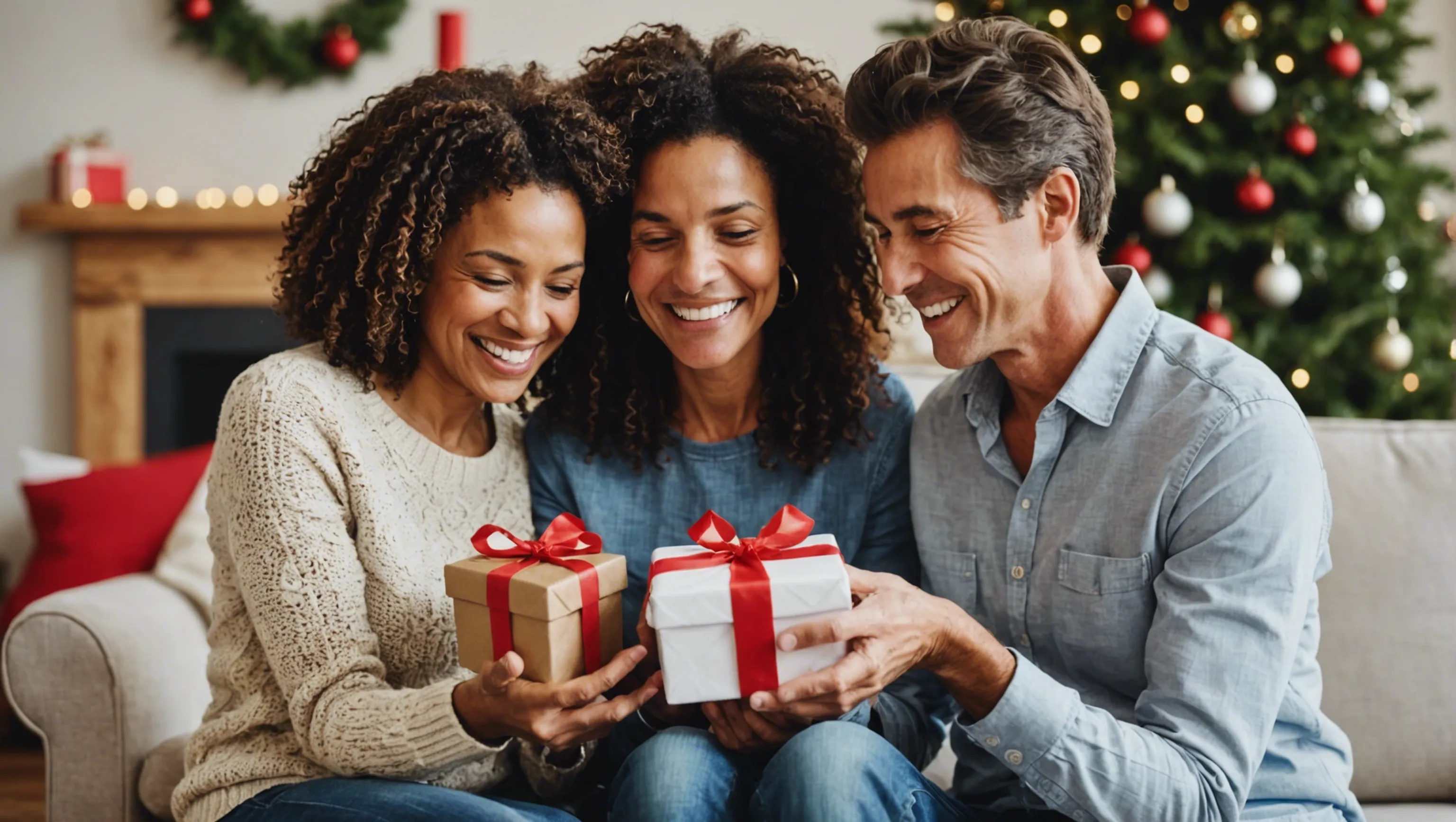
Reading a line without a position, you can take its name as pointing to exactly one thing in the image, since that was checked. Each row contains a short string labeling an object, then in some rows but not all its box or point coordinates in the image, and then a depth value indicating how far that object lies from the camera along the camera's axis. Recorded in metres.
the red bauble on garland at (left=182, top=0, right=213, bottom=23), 3.91
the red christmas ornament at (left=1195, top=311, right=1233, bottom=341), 3.32
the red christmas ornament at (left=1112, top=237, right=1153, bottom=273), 3.34
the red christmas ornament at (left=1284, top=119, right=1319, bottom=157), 3.37
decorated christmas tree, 3.38
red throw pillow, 2.71
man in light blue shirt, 1.22
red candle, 2.67
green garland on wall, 3.93
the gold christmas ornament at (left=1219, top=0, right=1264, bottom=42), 3.39
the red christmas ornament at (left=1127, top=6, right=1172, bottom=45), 3.32
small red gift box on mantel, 3.88
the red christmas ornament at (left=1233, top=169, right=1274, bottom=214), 3.35
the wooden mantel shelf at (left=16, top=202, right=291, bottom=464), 3.97
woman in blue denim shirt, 1.55
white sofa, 1.68
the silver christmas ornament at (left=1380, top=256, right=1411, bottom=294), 3.42
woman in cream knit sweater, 1.27
